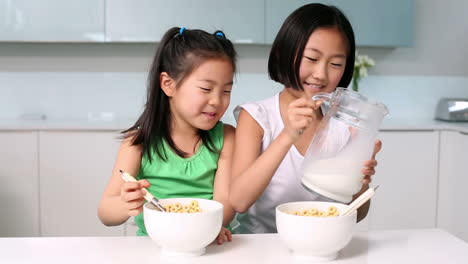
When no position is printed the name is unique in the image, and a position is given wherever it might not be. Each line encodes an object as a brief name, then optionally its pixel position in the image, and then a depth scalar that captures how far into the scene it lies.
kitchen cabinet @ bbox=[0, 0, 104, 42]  2.74
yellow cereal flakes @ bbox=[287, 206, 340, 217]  0.99
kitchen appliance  3.00
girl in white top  1.17
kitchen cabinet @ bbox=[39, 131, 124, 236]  2.67
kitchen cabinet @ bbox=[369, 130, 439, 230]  2.79
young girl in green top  1.25
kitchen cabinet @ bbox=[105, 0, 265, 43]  2.77
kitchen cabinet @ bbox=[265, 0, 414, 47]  2.82
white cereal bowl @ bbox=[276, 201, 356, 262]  0.92
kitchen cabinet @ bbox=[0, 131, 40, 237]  2.66
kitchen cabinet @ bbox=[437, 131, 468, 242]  2.73
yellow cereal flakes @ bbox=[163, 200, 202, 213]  0.99
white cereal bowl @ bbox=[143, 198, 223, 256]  0.92
